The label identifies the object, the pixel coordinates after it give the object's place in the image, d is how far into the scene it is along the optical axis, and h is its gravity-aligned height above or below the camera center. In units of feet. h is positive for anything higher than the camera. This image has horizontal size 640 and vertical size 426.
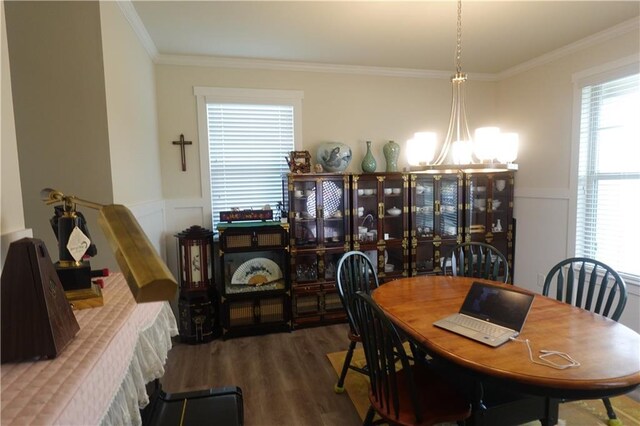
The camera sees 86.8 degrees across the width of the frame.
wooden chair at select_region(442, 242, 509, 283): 8.95 -2.26
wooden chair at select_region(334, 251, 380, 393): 7.63 -2.31
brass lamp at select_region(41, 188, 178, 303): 1.73 -0.40
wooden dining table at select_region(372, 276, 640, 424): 4.08 -2.40
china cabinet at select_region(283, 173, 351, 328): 11.21 -1.91
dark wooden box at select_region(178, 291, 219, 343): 10.28 -3.98
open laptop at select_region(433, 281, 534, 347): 5.18 -2.23
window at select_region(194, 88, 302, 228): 11.62 +1.46
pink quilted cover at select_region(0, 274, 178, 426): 2.13 -1.35
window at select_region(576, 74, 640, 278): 9.47 +0.09
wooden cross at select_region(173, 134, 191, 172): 11.23 +1.22
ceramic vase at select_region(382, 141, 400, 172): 12.42 +1.02
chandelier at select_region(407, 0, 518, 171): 6.30 +0.58
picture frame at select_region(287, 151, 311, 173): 11.19 +0.71
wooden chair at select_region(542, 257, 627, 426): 6.36 -2.28
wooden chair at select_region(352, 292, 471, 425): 4.87 -3.24
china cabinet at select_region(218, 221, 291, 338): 10.63 -3.14
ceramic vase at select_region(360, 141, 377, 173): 12.12 +0.68
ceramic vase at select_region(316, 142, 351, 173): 11.80 +0.93
